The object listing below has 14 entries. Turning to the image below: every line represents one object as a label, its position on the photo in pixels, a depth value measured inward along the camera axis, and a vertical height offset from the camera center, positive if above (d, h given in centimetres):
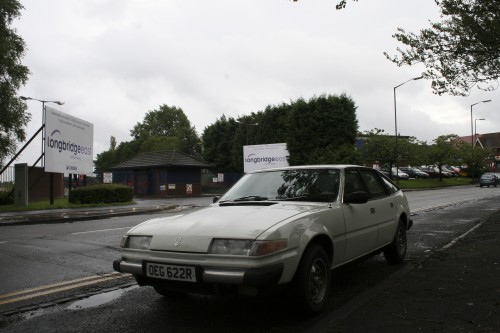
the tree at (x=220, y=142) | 6022 +656
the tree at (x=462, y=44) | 1037 +362
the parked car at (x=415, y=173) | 6025 +154
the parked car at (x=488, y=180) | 4581 +22
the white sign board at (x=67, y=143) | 2035 +242
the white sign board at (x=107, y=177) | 3922 +122
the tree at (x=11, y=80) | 2347 +670
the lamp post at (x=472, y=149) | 5589 +440
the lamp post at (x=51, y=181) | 2029 +51
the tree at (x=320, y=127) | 3581 +495
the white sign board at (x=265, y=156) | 3865 +289
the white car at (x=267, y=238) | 366 -48
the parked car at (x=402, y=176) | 5451 +101
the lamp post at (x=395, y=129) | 4125 +532
